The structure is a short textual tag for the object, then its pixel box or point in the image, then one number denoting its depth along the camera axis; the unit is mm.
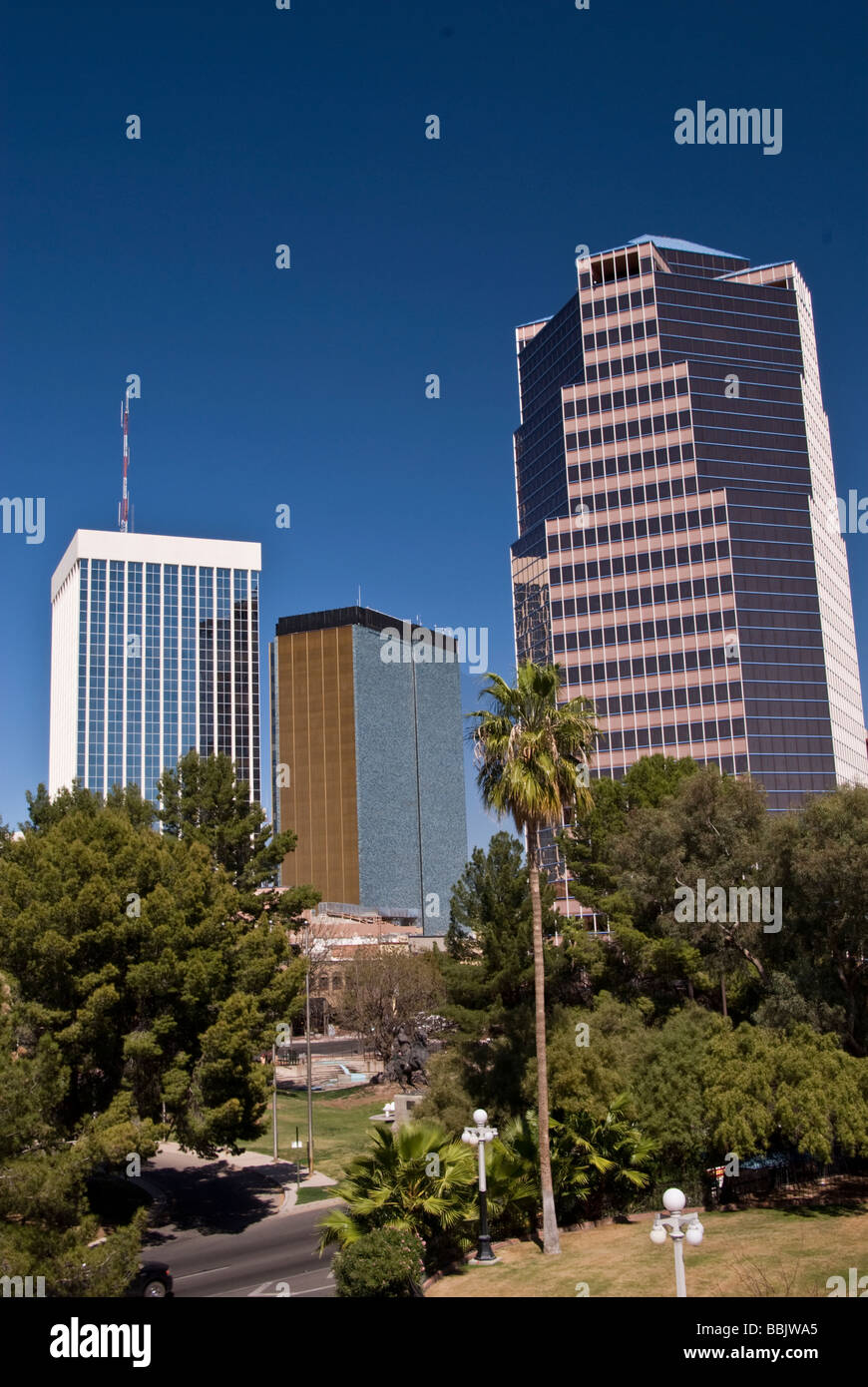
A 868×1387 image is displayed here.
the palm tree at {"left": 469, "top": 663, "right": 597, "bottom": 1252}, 28141
